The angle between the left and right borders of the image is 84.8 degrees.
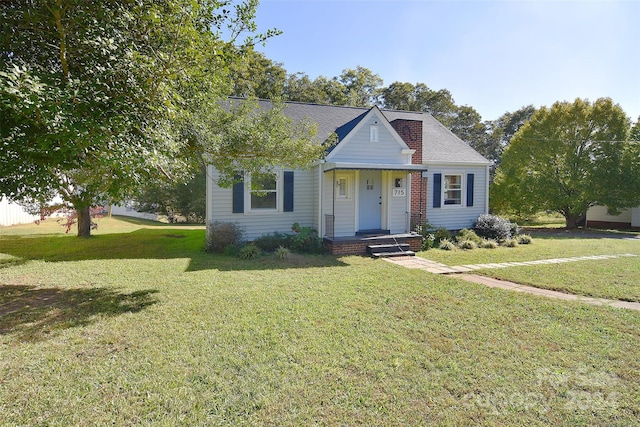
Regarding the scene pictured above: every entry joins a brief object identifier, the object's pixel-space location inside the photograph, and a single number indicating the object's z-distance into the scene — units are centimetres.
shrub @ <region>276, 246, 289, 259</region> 969
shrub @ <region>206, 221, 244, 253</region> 1062
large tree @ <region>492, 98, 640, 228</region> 1739
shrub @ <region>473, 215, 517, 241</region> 1330
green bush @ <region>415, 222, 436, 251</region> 1198
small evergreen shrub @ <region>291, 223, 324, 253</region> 1085
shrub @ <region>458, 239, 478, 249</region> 1201
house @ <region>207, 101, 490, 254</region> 1116
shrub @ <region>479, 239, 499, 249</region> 1219
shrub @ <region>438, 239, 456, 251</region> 1180
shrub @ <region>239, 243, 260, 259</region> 982
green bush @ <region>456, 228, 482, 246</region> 1264
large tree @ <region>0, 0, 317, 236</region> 399
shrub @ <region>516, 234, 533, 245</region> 1302
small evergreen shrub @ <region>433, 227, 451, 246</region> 1268
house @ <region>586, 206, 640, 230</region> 1883
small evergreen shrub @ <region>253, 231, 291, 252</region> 1080
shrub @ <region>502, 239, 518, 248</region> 1235
